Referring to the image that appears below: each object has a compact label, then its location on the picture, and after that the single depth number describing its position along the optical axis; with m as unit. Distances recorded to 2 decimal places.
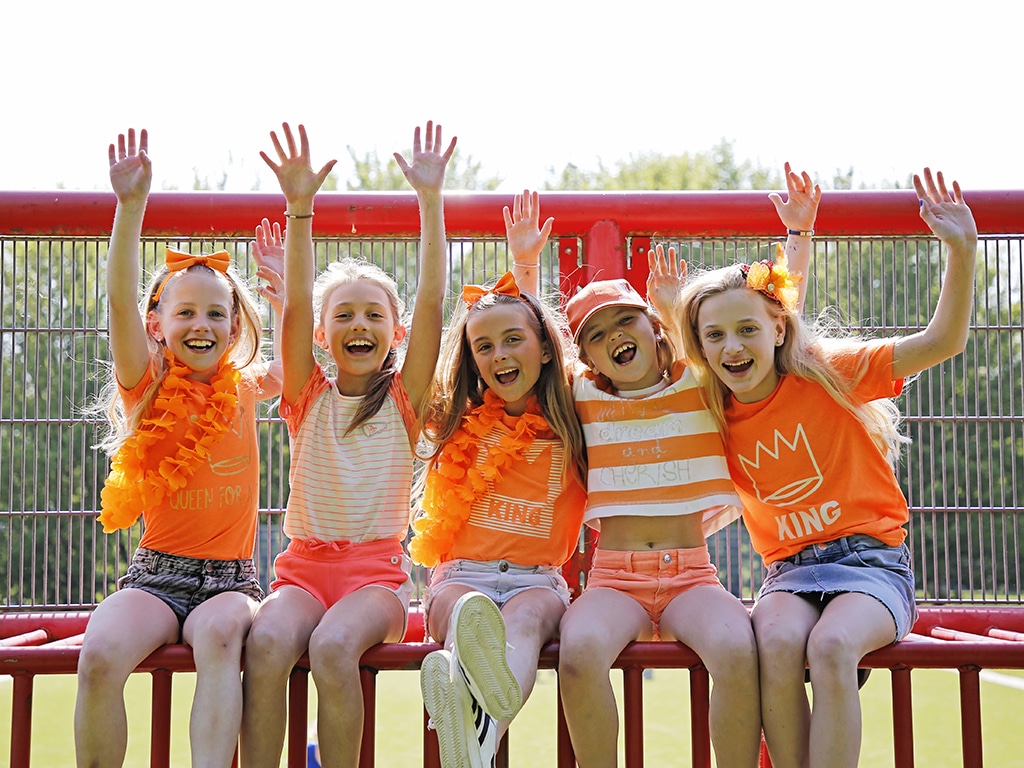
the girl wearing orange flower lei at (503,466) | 2.92
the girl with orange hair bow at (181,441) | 2.76
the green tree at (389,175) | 15.58
